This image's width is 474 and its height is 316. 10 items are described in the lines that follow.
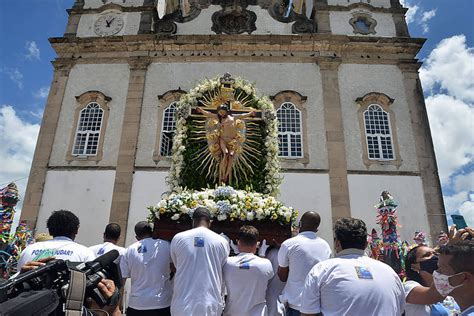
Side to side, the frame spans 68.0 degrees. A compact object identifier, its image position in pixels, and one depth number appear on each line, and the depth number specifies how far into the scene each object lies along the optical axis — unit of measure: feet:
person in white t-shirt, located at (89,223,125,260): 16.35
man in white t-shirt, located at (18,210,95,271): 10.28
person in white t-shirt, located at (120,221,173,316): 13.98
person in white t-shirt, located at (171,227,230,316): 12.62
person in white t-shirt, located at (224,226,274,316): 13.02
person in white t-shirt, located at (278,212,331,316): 13.20
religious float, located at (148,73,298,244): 28.48
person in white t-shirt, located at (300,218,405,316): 8.70
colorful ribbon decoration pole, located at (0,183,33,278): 25.95
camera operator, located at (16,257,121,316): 7.22
